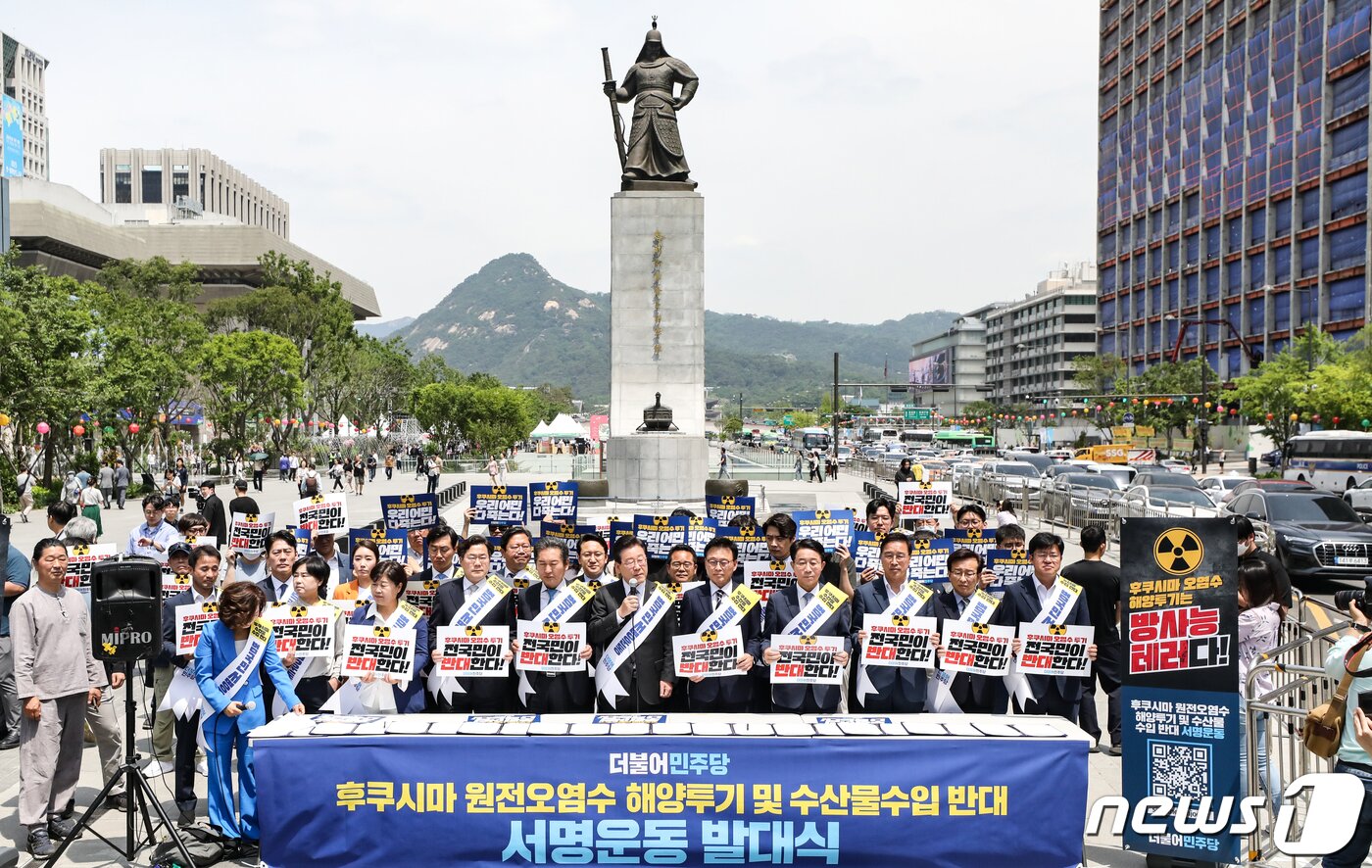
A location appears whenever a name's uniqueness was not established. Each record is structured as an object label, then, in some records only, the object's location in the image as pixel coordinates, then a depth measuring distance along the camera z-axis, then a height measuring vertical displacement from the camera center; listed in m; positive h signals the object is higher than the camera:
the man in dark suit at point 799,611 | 7.78 -1.30
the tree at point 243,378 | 50.72 +3.30
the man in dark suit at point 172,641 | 7.38 -1.50
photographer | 5.31 -1.62
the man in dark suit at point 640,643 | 7.70 -1.42
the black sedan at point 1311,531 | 17.89 -1.53
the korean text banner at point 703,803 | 5.98 -2.02
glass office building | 68.05 +20.39
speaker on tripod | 6.56 -1.07
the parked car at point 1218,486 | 28.06 -1.24
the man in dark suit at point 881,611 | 7.83 -1.38
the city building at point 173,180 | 156.00 +39.87
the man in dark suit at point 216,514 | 15.00 -0.99
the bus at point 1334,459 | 40.24 -0.64
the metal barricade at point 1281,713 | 6.54 -1.91
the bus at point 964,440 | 109.13 +0.41
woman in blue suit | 6.83 -1.58
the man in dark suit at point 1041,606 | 7.93 -1.25
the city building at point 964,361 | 178.00 +14.09
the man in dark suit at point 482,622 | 7.73 -1.28
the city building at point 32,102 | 138.75 +46.01
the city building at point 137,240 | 78.00 +17.57
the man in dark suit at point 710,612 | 7.82 -1.34
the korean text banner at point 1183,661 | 6.36 -1.32
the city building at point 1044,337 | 138.25 +14.71
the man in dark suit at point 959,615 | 7.74 -1.32
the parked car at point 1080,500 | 25.44 -1.39
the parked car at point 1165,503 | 22.05 -1.32
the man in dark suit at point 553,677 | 7.78 -1.70
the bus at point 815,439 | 99.20 +0.54
